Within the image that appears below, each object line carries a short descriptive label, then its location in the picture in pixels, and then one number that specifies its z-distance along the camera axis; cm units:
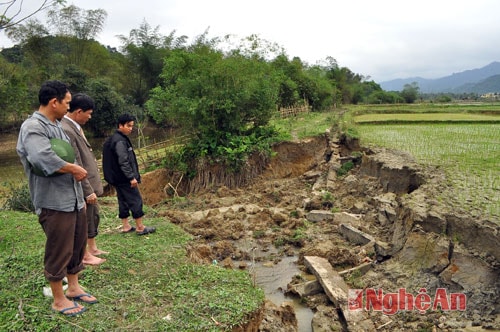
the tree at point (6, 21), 490
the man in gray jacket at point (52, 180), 313
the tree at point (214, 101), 1286
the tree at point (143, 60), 2883
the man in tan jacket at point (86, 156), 438
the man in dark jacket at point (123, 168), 543
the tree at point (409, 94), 4689
